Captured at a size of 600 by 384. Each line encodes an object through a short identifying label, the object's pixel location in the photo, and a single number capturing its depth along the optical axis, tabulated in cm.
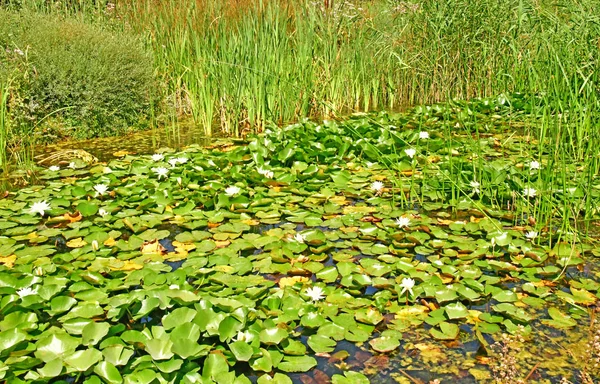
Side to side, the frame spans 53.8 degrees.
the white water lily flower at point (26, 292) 243
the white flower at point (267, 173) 404
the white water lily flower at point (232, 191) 369
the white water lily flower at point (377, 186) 374
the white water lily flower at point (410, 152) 426
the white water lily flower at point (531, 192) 341
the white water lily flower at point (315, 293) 252
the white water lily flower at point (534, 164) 376
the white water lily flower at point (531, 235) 308
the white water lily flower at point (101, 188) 372
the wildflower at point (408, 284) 254
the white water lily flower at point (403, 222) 321
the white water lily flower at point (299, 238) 307
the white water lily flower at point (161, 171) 398
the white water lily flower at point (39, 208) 343
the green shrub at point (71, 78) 499
